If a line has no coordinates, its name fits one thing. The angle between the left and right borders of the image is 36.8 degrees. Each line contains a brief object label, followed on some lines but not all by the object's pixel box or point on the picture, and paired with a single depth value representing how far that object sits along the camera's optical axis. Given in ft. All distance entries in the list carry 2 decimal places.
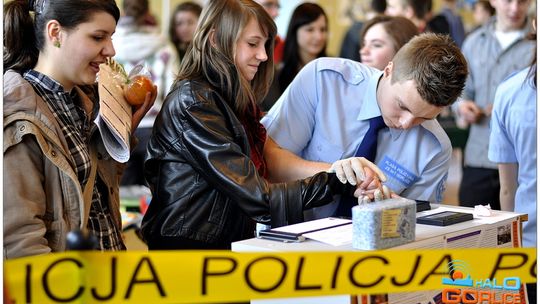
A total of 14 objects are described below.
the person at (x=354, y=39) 17.72
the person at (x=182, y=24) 18.34
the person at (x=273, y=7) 17.25
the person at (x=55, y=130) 6.43
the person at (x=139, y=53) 16.92
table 6.03
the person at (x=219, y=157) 7.13
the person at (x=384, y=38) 11.92
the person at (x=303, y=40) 15.24
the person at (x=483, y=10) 25.46
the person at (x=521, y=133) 9.55
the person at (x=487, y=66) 14.93
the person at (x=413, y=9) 16.35
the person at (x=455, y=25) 20.74
